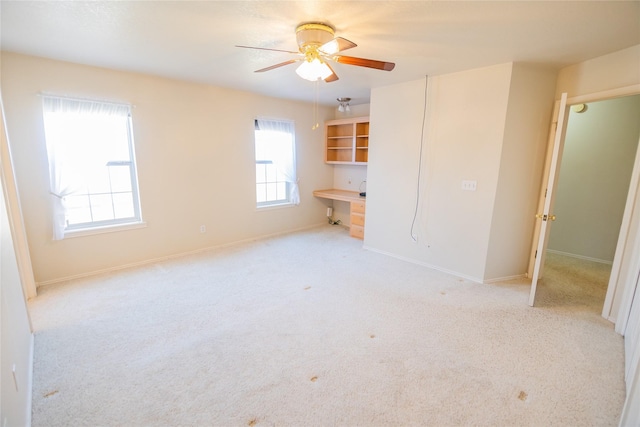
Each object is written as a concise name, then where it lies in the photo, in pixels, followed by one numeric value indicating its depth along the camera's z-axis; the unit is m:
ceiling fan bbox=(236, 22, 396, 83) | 2.12
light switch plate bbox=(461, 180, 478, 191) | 3.36
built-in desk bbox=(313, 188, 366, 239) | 4.99
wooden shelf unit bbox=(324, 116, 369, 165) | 5.23
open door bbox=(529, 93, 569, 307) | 2.62
